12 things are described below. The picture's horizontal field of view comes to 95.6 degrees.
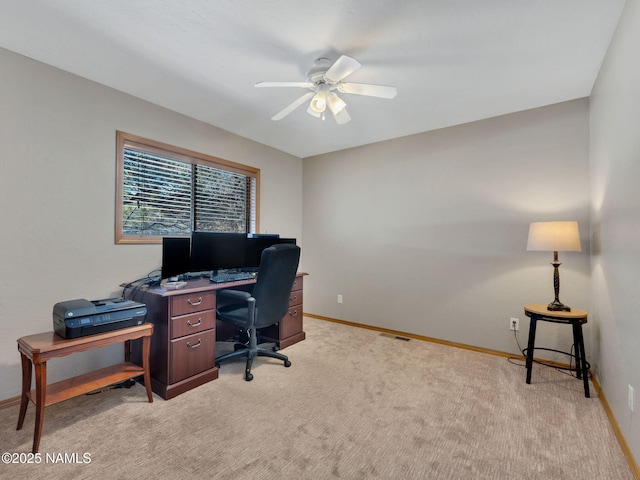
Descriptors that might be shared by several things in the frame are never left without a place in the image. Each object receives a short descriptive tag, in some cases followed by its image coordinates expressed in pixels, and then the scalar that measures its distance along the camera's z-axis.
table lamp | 2.32
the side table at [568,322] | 2.21
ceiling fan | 1.87
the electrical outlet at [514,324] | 2.90
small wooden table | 1.60
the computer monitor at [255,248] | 3.31
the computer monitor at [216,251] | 2.76
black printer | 1.74
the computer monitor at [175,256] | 2.46
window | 2.65
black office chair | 2.42
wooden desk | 2.16
